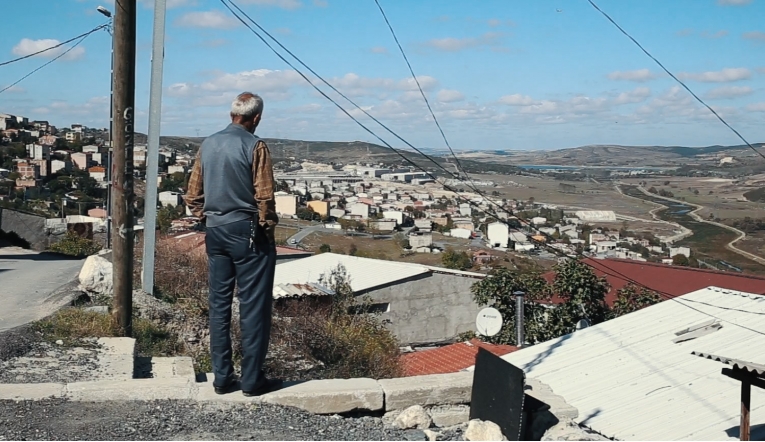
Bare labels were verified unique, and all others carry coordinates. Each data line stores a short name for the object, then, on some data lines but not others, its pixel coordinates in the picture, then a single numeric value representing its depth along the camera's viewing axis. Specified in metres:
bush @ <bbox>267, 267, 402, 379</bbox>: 8.10
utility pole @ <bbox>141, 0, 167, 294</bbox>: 9.16
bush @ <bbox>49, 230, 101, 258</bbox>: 17.11
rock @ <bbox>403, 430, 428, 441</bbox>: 4.68
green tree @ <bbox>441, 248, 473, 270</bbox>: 24.68
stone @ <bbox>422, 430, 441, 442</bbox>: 4.69
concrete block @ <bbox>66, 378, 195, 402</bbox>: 4.64
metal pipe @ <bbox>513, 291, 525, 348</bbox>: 17.09
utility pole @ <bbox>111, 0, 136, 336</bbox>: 7.27
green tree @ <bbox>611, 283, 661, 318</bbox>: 19.78
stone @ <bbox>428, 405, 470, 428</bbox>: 5.20
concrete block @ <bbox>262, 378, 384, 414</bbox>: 4.82
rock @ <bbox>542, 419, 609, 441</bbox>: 4.96
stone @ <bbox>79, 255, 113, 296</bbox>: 9.12
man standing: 4.65
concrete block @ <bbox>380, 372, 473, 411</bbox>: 5.10
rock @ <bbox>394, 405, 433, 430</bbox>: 4.90
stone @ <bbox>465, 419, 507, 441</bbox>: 4.52
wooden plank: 6.98
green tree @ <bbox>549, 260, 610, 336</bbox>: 19.80
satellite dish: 16.00
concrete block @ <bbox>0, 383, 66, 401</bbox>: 4.58
